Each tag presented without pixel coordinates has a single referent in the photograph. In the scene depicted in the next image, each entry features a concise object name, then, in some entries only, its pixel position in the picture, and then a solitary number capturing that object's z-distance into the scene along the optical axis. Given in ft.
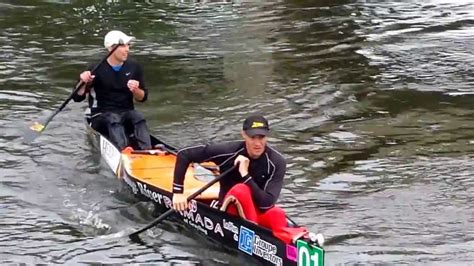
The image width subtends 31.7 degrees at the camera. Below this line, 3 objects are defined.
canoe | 29.17
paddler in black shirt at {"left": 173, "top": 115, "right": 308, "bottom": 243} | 30.86
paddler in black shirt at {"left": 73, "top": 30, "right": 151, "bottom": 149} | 42.91
